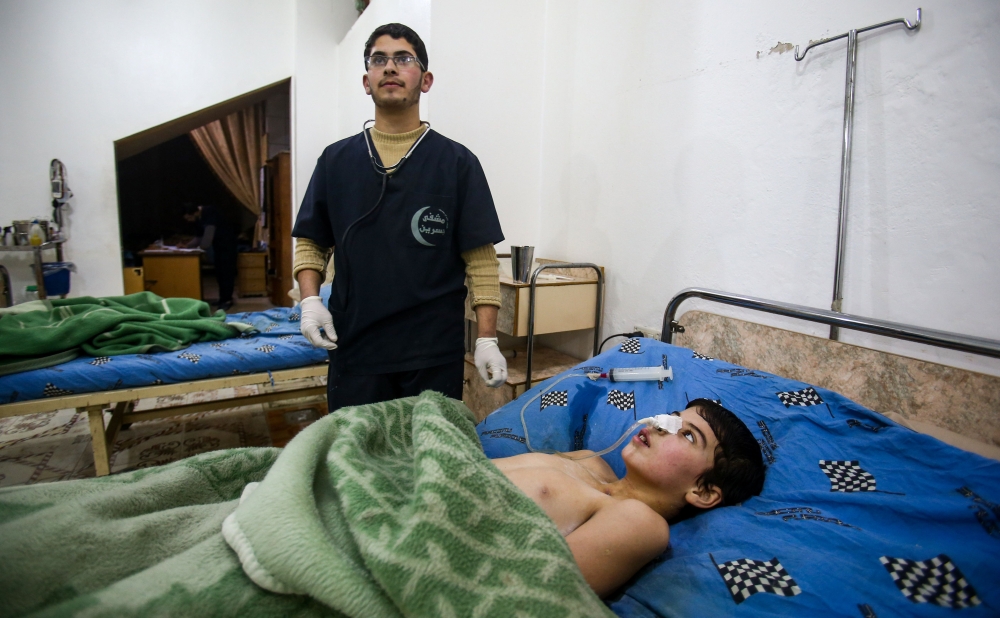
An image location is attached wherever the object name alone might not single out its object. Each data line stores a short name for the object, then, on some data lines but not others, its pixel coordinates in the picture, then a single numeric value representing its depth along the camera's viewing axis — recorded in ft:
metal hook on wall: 4.58
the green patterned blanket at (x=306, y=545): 2.16
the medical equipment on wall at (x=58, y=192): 11.55
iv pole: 5.00
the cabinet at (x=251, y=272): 24.62
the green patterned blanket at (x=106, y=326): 6.47
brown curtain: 21.08
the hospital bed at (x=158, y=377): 6.28
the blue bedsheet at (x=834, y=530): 2.83
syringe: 5.19
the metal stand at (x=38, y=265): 11.20
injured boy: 3.47
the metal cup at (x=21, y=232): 11.29
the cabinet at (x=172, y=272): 17.80
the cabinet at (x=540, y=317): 7.63
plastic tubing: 4.50
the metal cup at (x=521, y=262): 7.45
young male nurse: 5.10
